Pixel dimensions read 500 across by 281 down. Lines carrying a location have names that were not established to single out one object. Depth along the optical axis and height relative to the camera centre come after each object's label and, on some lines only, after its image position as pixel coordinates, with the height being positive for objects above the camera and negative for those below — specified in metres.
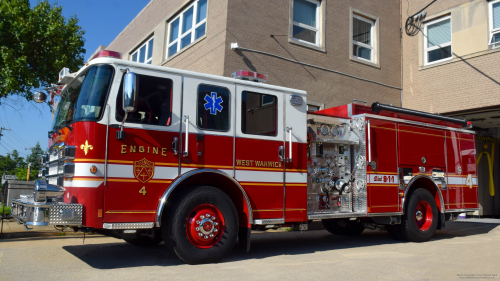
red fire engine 5.18 +0.29
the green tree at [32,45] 10.12 +3.44
